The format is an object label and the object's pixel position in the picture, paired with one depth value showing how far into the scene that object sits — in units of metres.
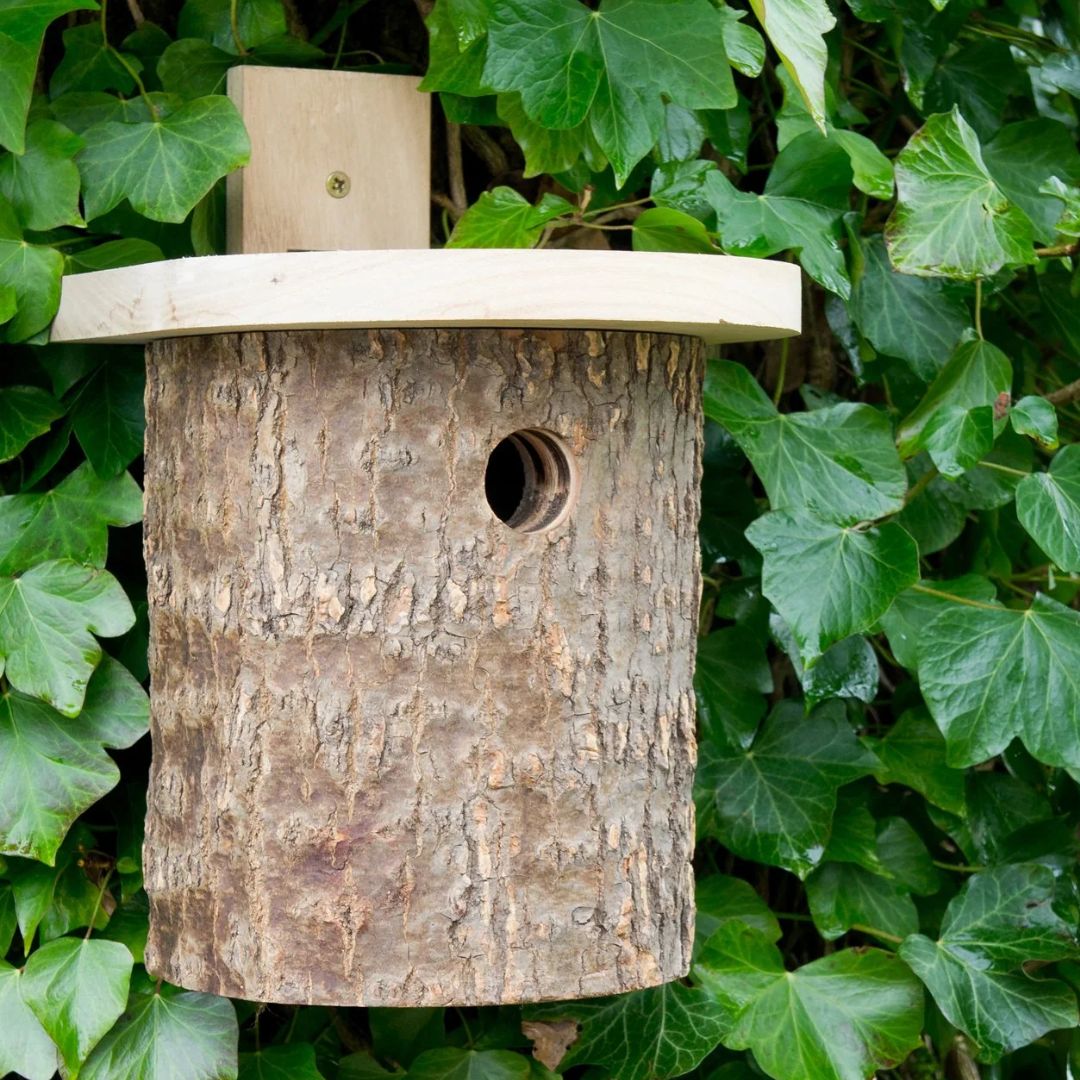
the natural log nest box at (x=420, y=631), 1.77
